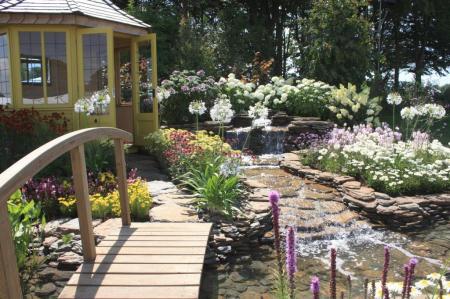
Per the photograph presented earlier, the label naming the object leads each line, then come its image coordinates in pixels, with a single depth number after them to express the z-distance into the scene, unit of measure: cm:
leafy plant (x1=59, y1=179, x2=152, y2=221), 538
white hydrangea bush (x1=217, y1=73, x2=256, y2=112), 1255
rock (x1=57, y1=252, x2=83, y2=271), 460
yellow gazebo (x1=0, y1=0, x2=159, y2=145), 768
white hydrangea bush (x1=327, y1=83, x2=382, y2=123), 1173
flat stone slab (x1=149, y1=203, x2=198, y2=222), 535
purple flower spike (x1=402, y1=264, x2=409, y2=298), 174
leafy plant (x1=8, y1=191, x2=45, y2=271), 398
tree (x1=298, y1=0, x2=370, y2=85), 1491
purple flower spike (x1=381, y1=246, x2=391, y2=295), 178
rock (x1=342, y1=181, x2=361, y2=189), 745
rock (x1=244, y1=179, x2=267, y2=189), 690
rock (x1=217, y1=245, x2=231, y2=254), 522
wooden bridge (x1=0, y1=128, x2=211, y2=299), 248
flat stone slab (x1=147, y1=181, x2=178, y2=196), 649
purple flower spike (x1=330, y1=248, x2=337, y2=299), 164
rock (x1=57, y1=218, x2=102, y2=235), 497
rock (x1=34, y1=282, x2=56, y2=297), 412
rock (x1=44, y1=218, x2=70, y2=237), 500
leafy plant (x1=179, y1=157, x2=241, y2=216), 565
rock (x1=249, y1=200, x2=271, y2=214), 593
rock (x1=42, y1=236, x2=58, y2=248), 484
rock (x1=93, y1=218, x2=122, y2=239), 480
